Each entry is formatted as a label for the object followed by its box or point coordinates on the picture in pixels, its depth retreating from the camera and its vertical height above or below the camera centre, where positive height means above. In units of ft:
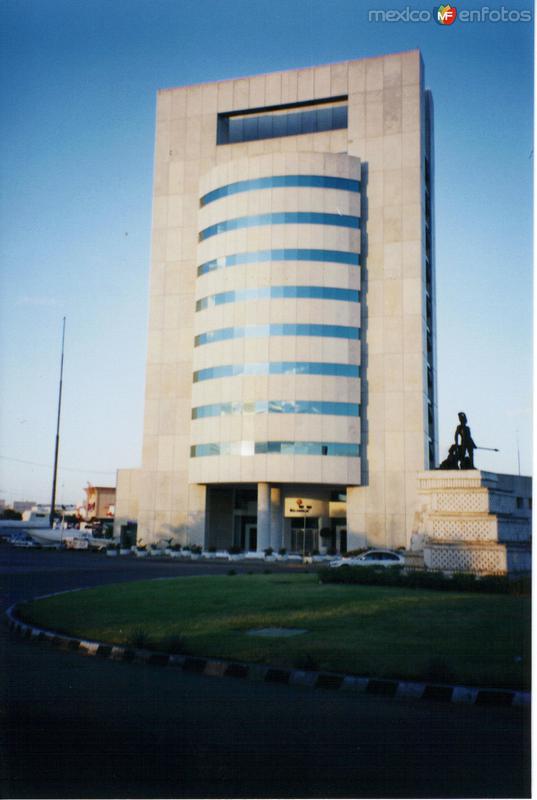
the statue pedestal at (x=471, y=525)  74.38 -1.47
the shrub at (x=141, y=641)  38.50 -7.07
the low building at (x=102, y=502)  481.05 -0.63
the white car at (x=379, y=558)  126.52 -8.52
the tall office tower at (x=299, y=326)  182.60 +44.24
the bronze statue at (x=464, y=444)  84.23 +7.27
